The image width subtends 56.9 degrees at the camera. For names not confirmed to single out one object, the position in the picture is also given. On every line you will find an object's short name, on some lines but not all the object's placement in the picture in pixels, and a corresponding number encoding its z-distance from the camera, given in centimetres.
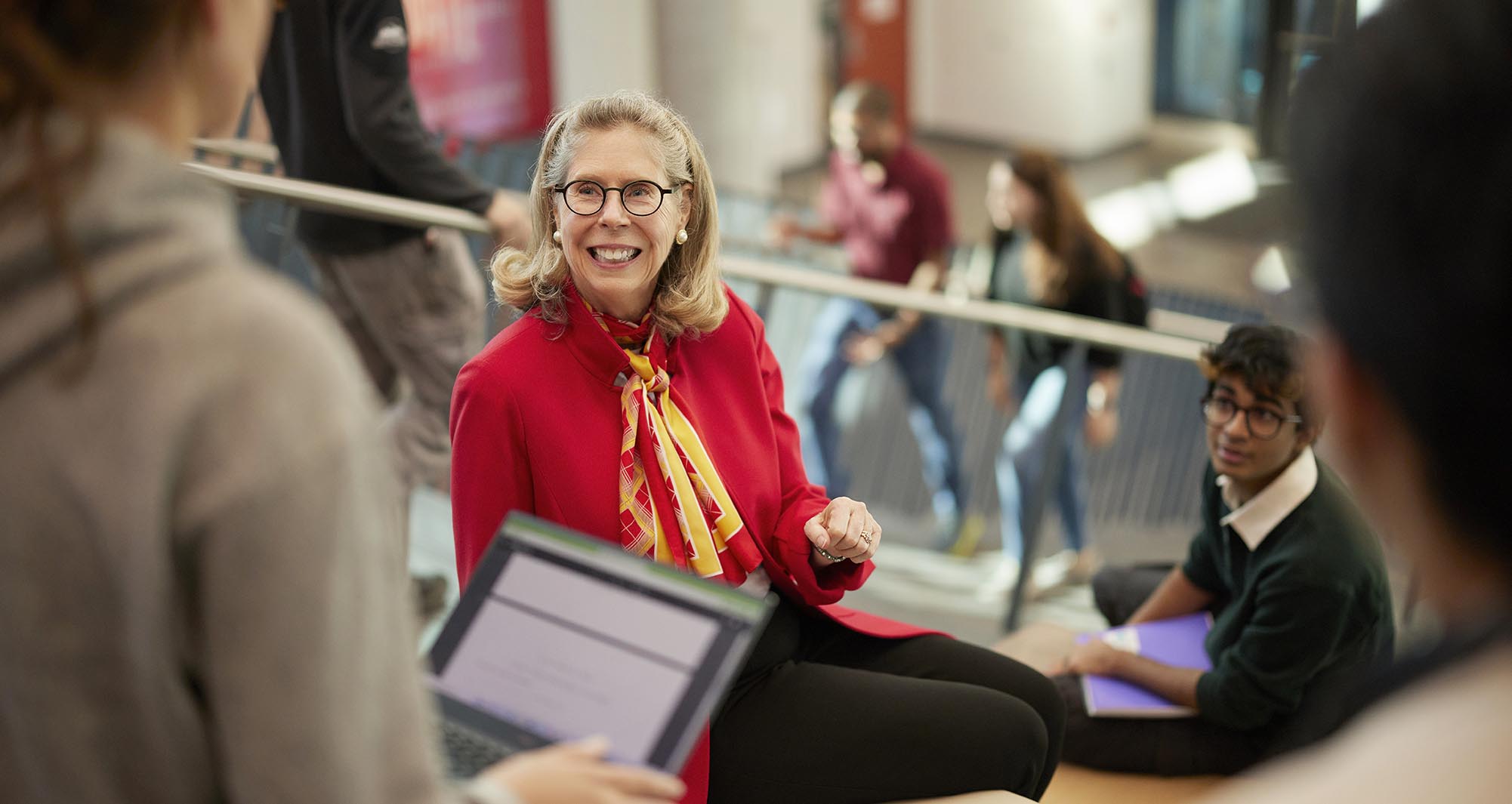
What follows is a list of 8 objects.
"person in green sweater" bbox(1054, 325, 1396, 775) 231
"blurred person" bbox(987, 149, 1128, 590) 495
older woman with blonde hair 208
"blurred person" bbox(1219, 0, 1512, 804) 66
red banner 918
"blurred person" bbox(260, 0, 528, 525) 324
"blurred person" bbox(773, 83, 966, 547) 596
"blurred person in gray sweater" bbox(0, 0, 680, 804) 83
